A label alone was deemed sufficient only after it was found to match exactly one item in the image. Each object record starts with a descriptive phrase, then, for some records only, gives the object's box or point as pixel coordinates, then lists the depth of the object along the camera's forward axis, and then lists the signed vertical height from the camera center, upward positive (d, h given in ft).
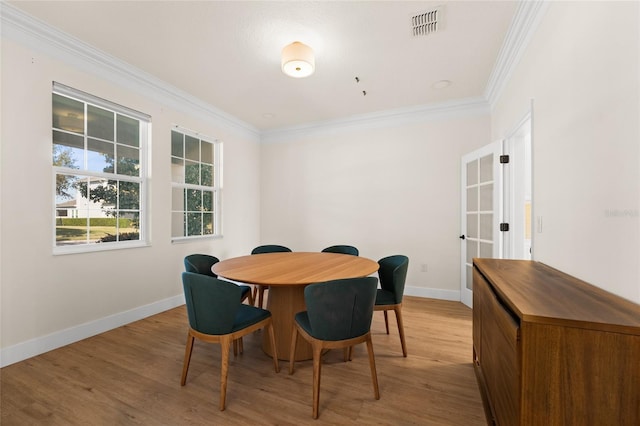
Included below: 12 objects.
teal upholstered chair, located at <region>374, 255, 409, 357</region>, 7.80 -2.44
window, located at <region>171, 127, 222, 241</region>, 12.50 +1.30
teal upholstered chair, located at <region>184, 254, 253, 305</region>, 8.48 -1.73
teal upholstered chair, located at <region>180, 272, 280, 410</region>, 5.81 -2.15
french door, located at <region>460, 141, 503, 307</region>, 10.00 +0.13
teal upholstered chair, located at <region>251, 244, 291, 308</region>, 11.73 -1.62
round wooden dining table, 6.64 -1.59
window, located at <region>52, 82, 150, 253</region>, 8.68 +1.38
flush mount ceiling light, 7.84 +4.38
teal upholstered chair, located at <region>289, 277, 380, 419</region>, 5.57 -2.10
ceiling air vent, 7.30 +5.15
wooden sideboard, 2.78 -1.59
